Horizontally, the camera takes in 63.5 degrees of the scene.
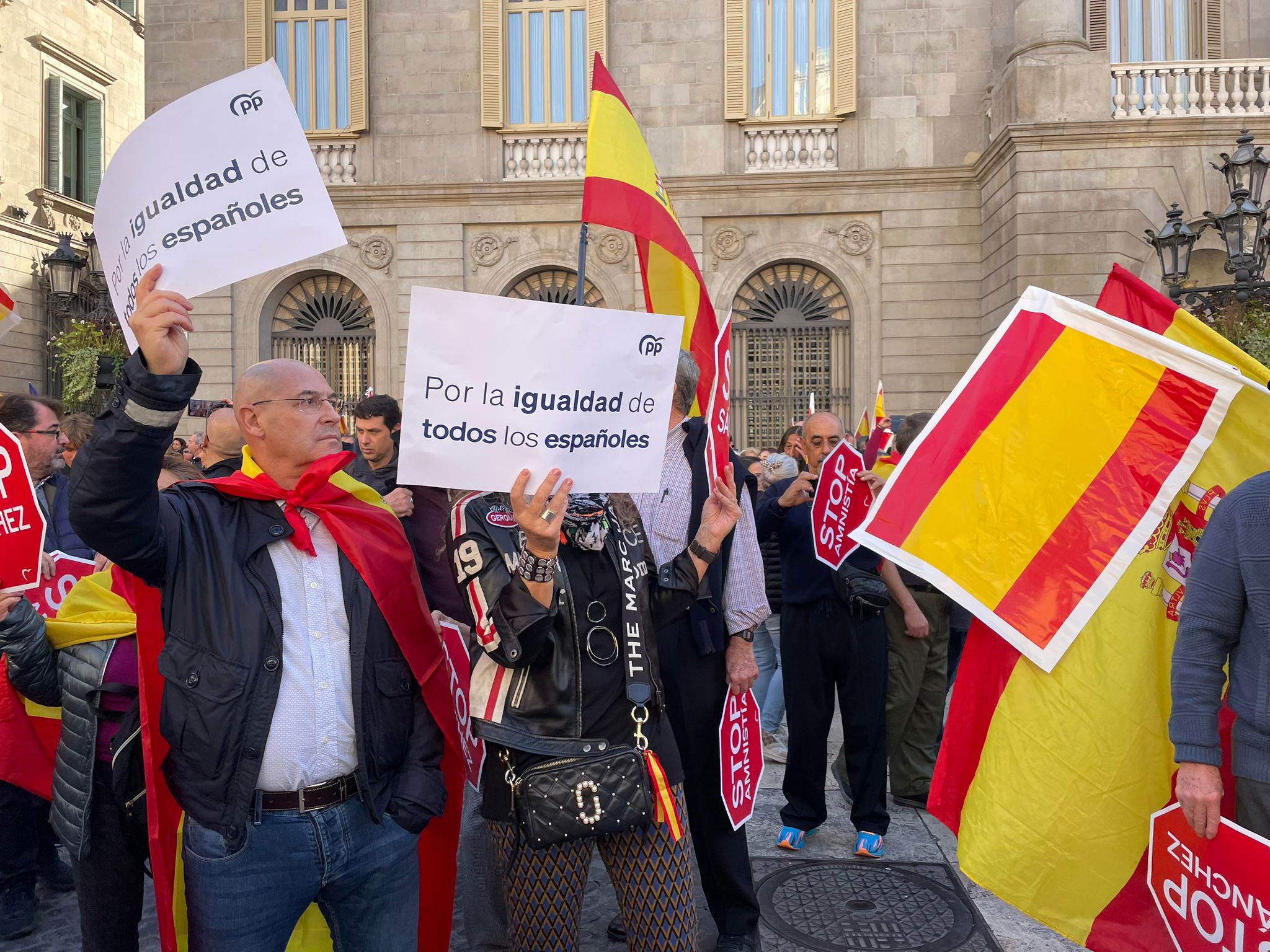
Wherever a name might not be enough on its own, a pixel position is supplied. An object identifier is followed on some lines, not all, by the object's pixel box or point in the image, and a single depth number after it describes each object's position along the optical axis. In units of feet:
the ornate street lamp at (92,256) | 64.40
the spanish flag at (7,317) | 15.89
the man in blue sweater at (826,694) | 15.65
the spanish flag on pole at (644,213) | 13.14
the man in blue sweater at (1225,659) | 7.97
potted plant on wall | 52.42
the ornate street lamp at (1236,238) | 29.55
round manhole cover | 12.85
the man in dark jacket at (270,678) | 7.29
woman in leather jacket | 8.44
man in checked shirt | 11.96
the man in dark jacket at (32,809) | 13.38
